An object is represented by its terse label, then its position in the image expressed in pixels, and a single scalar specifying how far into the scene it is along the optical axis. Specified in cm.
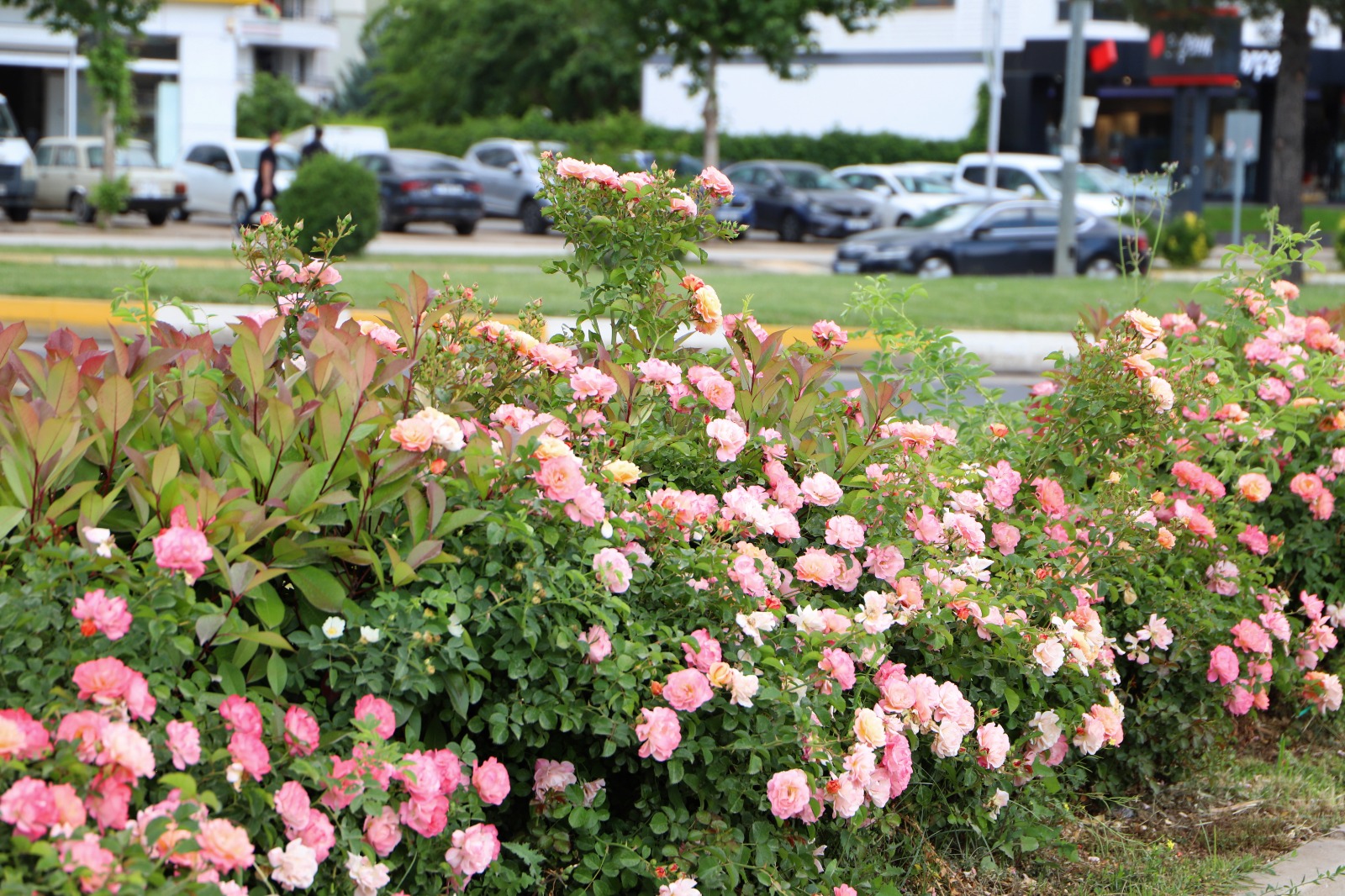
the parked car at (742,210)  2512
